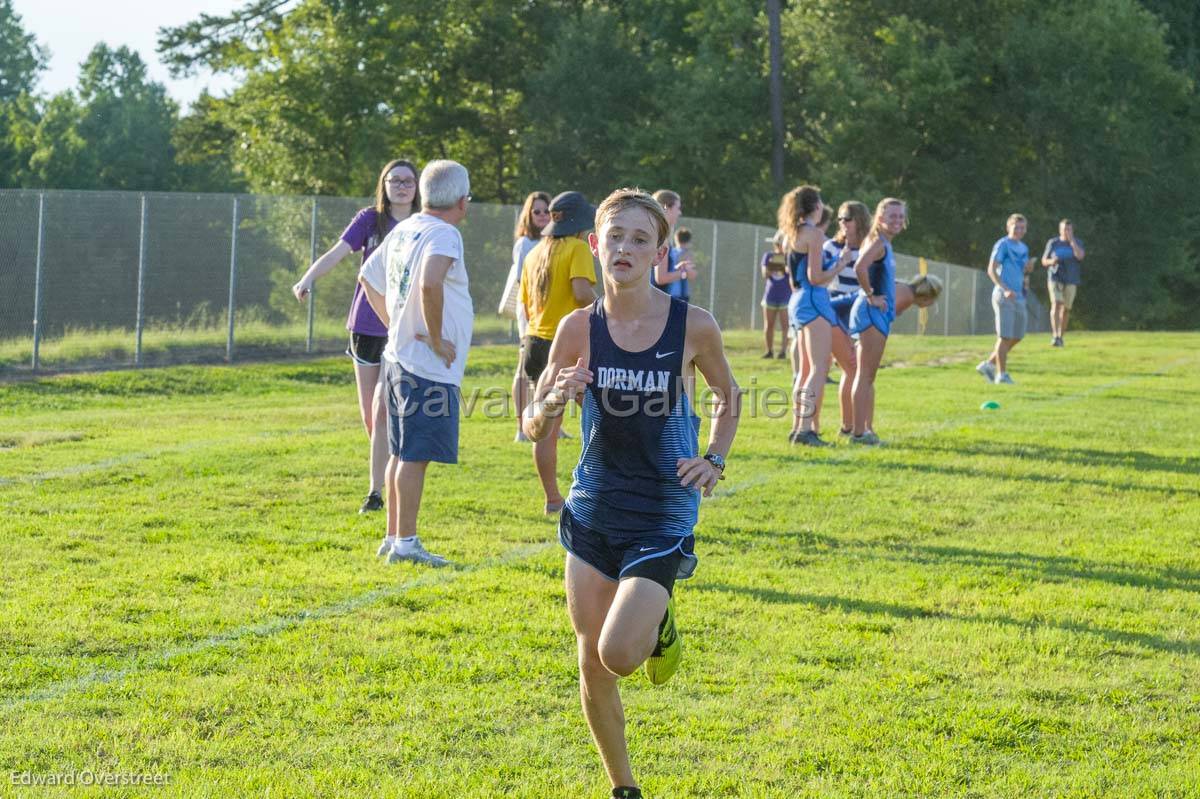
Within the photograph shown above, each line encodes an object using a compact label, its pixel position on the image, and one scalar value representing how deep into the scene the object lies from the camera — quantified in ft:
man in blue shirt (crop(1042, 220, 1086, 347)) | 82.94
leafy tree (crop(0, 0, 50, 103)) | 310.65
